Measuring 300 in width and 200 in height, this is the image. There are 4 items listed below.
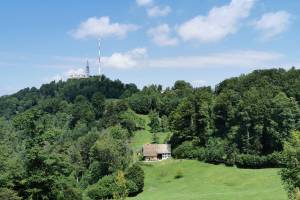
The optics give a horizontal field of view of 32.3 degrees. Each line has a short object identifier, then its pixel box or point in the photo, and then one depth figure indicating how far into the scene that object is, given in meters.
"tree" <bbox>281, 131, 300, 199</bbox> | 40.94
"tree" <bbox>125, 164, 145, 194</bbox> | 79.69
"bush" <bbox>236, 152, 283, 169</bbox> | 84.75
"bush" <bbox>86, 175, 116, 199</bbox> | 78.38
